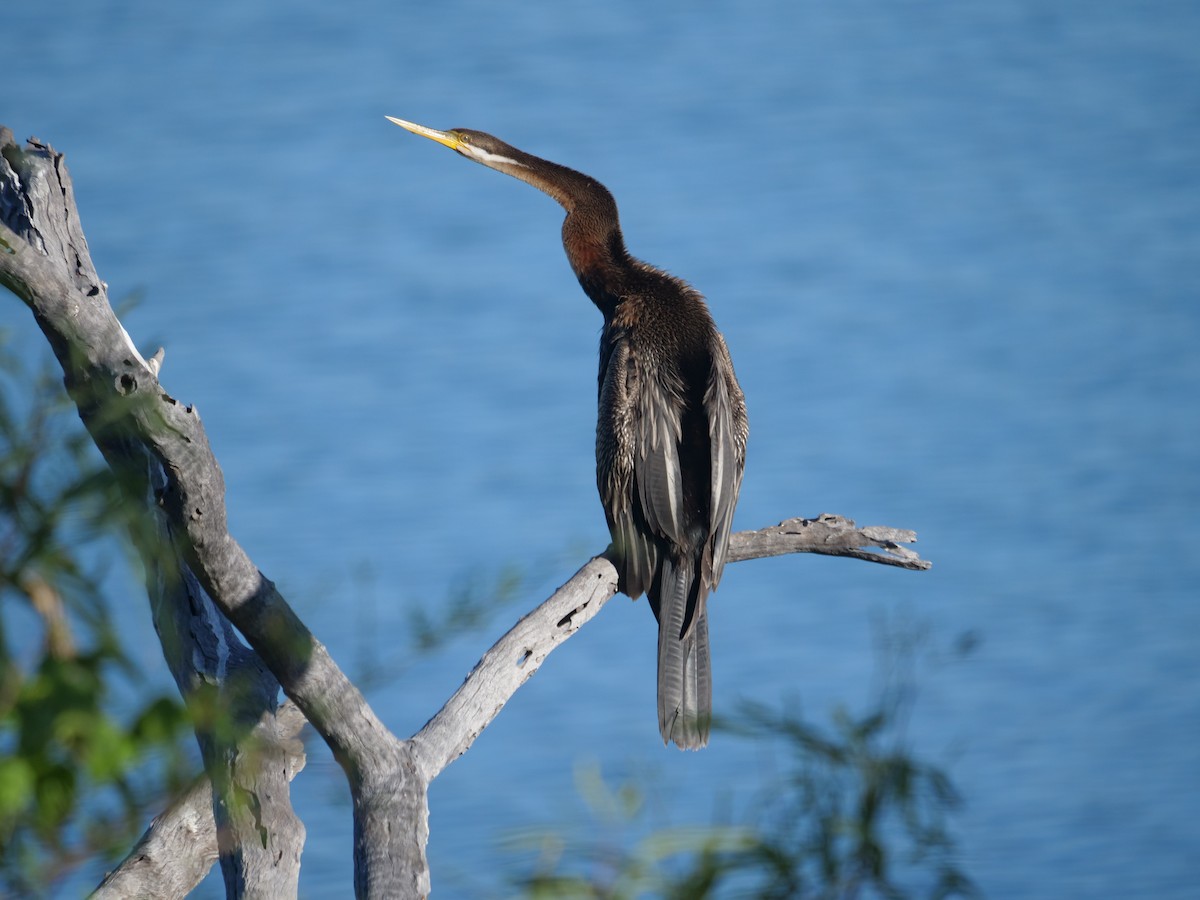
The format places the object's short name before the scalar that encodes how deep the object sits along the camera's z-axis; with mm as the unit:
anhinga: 21484
